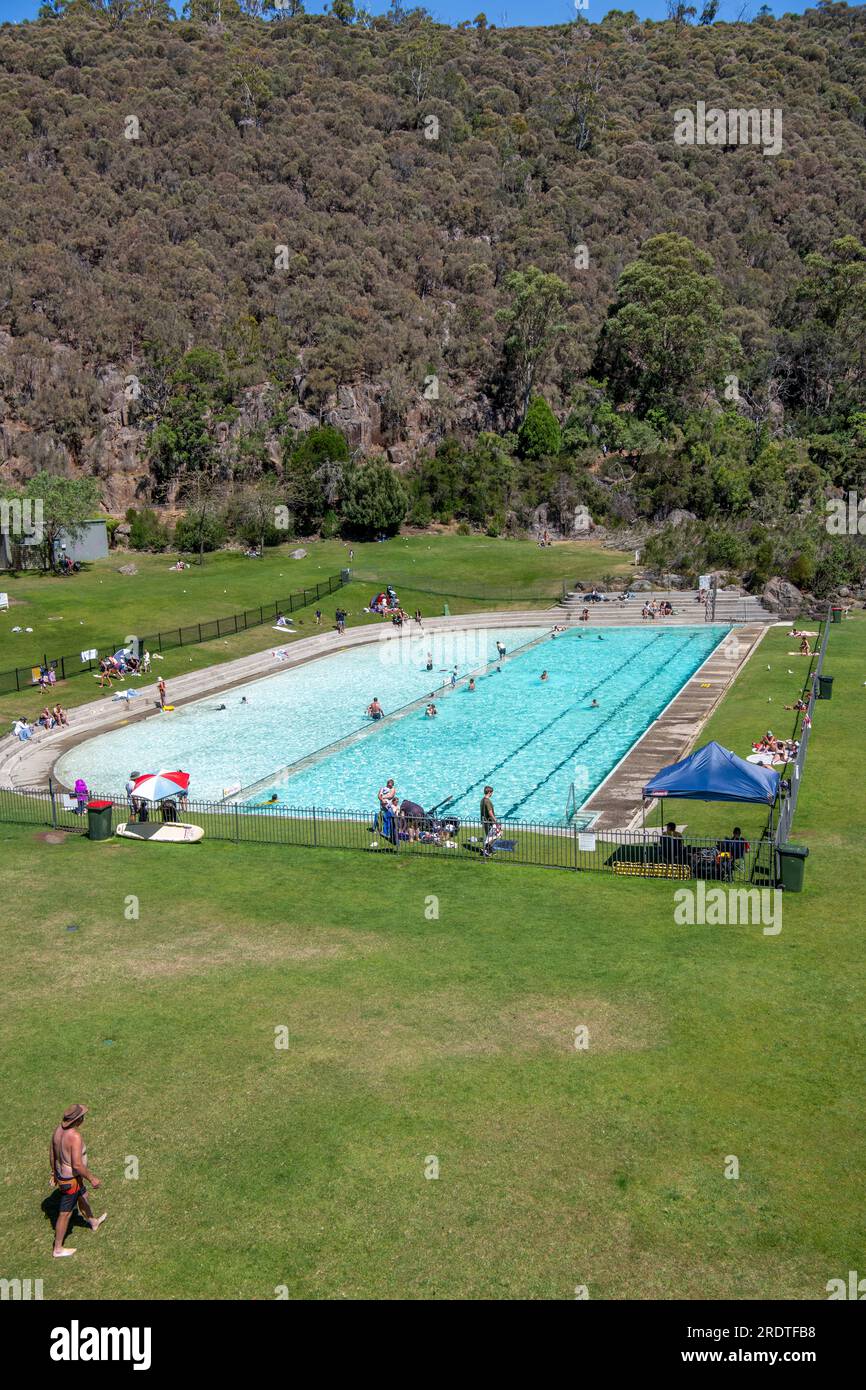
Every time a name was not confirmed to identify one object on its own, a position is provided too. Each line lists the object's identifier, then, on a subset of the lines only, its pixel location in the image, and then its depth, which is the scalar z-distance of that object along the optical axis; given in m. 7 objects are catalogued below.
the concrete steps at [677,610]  60.41
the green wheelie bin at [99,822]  25.59
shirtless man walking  10.91
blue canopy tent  23.61
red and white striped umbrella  27.59
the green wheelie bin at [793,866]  20.61
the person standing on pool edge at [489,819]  25.09
